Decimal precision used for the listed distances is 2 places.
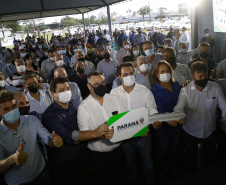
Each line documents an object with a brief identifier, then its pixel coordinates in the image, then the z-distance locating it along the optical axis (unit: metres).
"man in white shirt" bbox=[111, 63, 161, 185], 2.68
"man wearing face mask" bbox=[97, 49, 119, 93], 6.02
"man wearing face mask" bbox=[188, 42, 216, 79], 4.38
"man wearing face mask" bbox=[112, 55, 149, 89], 3.85
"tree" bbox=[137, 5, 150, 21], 56.31
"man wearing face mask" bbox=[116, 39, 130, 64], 7.70
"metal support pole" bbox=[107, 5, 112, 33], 14.72
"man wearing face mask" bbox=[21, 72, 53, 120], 3.23
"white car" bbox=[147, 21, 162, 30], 31.92
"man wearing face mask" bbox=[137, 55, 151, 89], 4.07
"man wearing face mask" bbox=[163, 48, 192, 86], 3.95
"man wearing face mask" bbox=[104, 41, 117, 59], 9.40
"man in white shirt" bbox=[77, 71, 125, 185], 2.33
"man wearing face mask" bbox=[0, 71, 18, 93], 3.88
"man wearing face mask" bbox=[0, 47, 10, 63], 11.78
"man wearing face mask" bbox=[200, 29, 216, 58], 8.55
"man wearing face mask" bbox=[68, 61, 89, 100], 4.62
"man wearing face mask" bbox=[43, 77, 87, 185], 2.37
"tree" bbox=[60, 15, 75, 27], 69.90
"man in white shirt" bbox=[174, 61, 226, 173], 2.60
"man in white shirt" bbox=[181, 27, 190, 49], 10.45
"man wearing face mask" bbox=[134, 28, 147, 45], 12.25
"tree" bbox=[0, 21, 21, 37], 47.38
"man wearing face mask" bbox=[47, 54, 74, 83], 5.42
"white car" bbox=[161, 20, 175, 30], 30.41
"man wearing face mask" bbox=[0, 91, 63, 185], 2.00
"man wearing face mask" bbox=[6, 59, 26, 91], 4.65
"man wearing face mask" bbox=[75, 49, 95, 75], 5.99
